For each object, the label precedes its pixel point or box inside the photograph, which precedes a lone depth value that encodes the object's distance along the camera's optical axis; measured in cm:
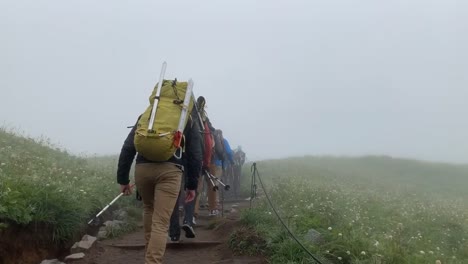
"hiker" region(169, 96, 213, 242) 835
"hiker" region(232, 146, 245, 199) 1856
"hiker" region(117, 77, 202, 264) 557
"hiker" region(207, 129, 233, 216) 1170
